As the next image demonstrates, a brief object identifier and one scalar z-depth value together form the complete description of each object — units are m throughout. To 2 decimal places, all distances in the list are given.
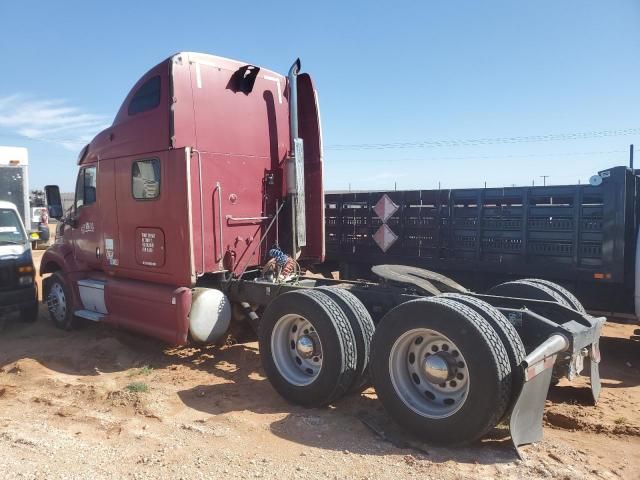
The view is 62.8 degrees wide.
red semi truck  3.86
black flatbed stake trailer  6.52
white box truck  16.61
